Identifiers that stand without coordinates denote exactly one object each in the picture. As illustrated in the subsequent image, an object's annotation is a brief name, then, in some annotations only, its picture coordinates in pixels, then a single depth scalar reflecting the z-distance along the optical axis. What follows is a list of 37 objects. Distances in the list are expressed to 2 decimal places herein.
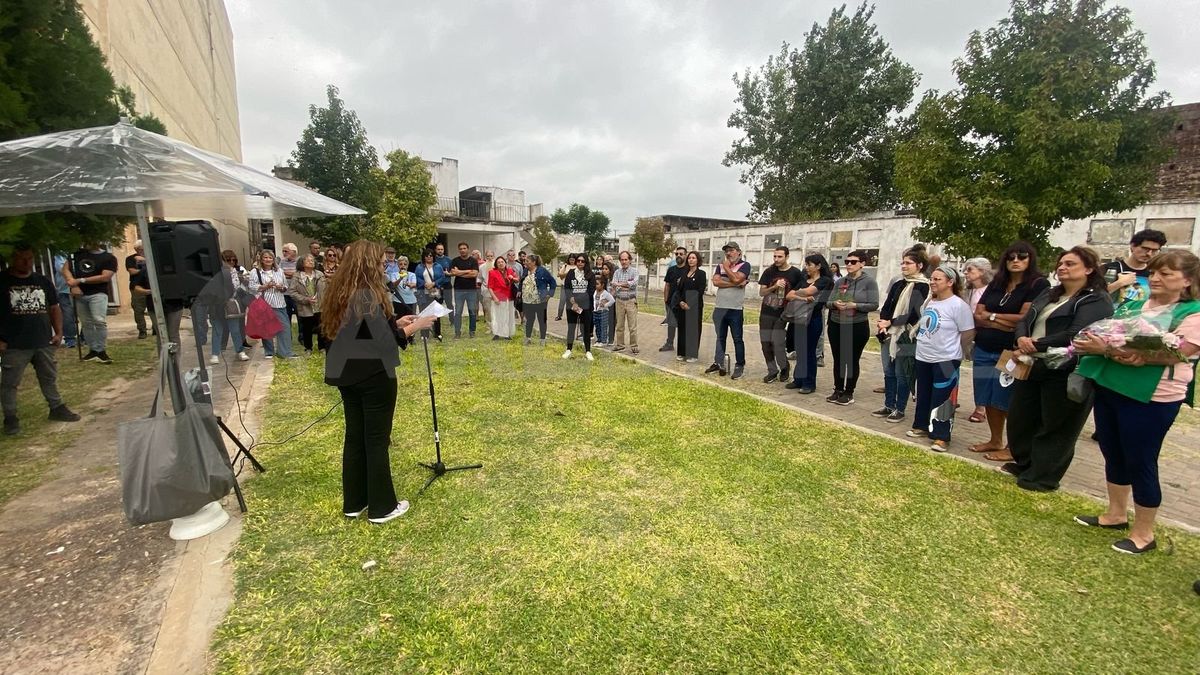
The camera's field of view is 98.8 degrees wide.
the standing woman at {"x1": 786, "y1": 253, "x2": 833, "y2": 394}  6.51
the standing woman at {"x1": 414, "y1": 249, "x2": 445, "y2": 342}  10.51
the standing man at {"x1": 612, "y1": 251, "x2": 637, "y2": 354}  9.19
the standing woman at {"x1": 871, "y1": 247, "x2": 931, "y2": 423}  5.16
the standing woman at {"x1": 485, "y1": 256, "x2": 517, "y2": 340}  9.92
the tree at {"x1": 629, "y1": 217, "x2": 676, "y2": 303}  25.14
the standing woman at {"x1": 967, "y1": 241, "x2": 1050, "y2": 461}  4.38
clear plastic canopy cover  3.16
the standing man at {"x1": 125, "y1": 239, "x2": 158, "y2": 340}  8.62
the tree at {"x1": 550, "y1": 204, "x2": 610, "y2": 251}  60.06
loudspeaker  3.61
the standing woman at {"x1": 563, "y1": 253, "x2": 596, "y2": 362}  8.68
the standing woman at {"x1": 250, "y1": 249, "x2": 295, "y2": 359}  8.06
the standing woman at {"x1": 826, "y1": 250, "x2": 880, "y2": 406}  5.68
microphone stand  3.93
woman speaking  3.00
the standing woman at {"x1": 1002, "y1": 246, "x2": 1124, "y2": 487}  3.60
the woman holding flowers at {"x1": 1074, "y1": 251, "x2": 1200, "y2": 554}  2.80
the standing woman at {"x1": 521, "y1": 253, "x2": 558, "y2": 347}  9.52
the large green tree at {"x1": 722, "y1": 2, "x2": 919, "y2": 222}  26.73
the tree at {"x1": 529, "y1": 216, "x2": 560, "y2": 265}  32.69
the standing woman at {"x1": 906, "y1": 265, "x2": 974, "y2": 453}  4.57
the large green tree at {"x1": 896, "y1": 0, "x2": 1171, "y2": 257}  9.83
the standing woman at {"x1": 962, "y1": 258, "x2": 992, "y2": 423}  5.61
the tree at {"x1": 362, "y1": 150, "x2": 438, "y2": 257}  24.05
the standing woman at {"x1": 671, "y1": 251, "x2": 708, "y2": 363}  8.23
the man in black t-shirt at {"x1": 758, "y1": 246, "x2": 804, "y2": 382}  6.71
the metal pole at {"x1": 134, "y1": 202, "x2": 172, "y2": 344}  3.27
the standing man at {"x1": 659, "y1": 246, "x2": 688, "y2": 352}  8.71
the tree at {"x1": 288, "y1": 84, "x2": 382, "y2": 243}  28.36
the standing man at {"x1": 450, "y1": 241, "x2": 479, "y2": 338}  10.05
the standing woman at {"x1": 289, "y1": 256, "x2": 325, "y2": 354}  8.22
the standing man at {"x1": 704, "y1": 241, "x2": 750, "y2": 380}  7.25
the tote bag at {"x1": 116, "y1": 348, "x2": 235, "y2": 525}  2.77
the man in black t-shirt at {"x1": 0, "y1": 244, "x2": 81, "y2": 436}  4.76
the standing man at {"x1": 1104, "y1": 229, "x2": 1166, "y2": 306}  4.25
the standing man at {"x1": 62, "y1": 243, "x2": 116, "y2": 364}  7.71
